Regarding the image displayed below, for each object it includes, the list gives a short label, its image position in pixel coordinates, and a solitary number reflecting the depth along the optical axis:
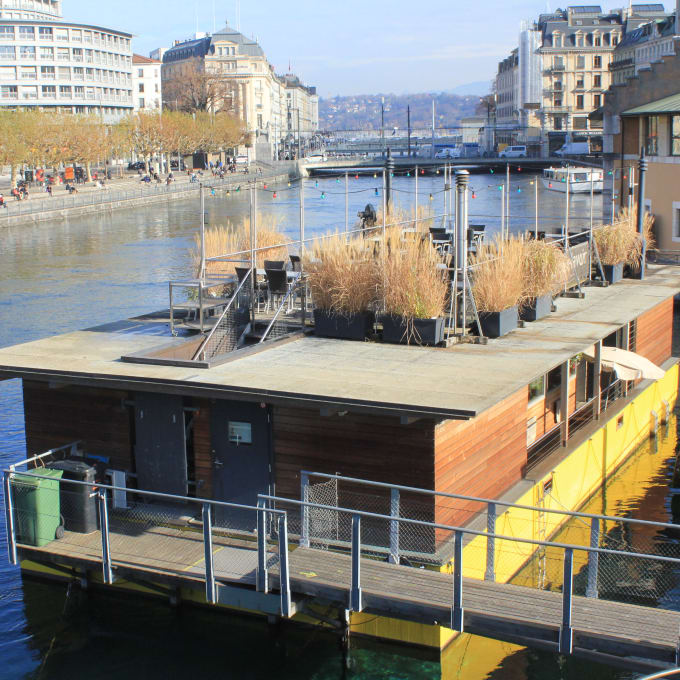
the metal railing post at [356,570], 10.62
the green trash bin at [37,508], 12.38
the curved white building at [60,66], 128.25
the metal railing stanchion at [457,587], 10.28
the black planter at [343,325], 15.53
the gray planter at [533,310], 17.38
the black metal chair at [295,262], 20.14
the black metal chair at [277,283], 17.47
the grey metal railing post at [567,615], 9.93
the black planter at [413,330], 15.03
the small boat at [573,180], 82.94
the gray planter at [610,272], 21.95
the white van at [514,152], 127.06
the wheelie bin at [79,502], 12.66
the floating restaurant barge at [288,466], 11.38
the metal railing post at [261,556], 11.06
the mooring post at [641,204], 24.42
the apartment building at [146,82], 163.75
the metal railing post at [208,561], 11.16
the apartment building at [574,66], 135.59
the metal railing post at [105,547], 11.80
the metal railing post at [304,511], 11.91
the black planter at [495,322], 15.79
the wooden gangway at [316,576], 10.01
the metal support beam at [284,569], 10.80
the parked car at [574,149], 118.01
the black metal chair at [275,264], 18.98
